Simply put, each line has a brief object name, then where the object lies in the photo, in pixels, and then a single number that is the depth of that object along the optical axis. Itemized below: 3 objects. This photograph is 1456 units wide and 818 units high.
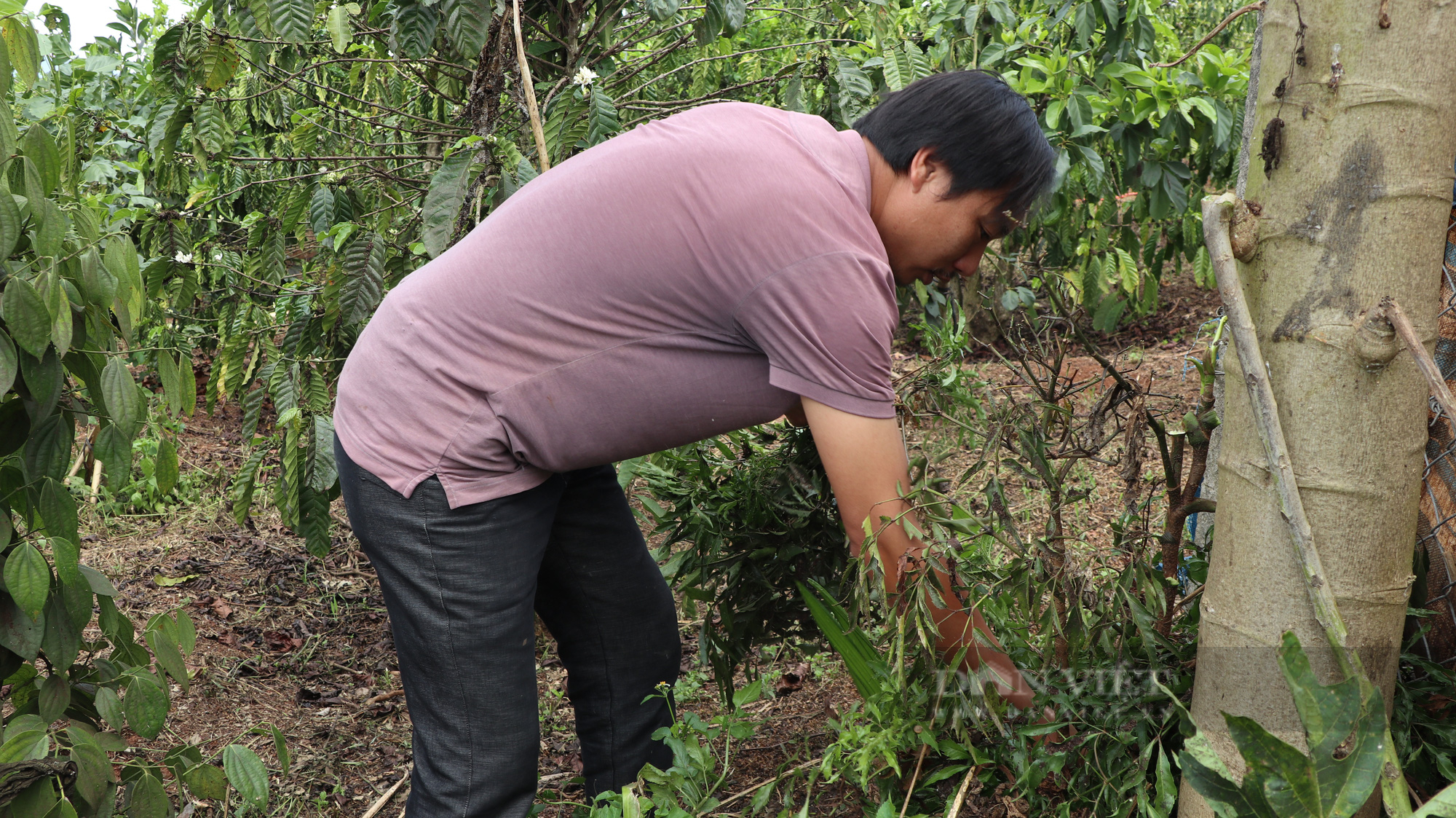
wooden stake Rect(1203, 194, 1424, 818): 1.09
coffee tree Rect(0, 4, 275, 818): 1.53
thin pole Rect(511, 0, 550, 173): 2.22
